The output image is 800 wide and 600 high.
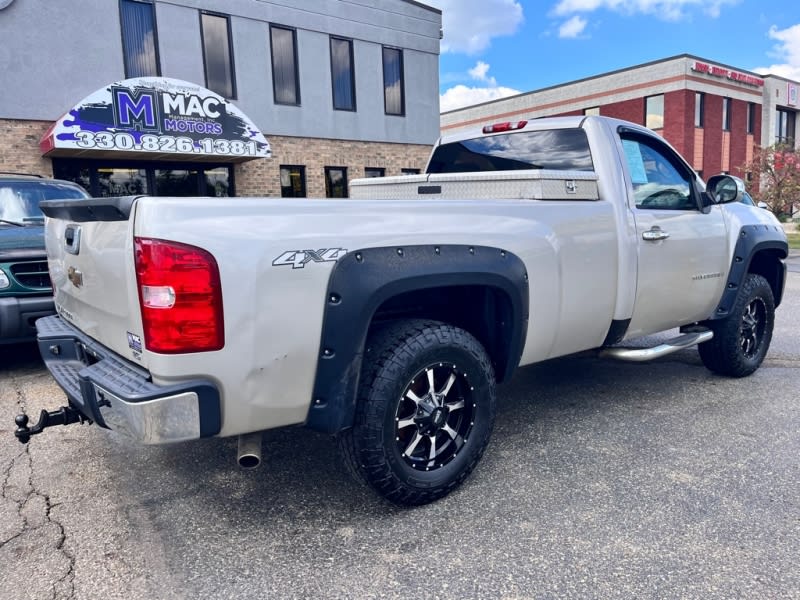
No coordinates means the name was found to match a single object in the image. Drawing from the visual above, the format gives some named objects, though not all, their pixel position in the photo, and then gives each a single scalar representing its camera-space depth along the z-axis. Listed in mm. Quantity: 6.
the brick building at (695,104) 28016
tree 23312
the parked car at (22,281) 4824
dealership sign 10602
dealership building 11320
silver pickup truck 2217
